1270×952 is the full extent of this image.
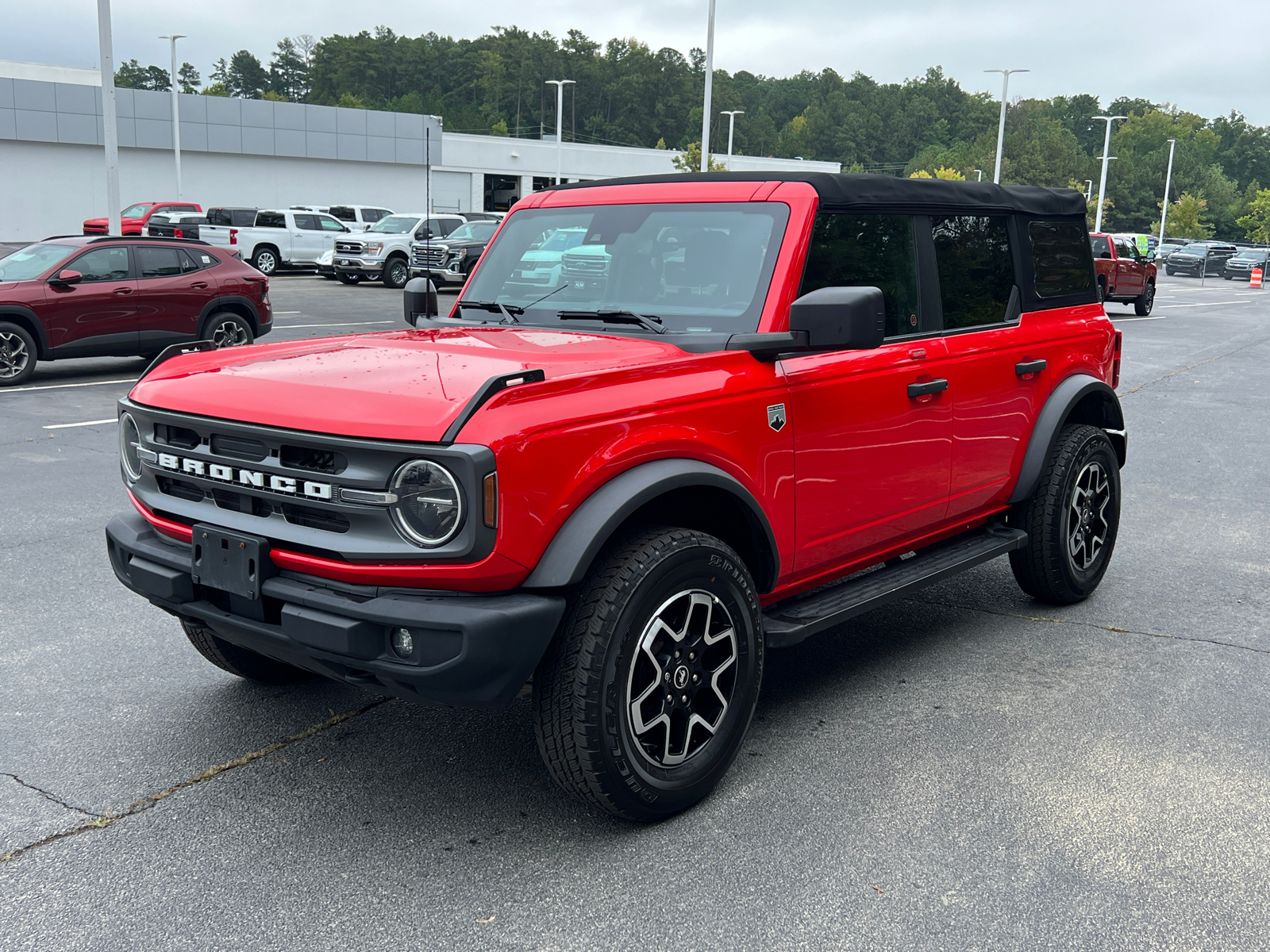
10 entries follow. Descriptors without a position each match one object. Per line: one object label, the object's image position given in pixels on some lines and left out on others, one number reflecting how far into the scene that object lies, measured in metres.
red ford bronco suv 3.04
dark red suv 13.54
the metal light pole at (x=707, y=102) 30.61
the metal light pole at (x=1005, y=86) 53.62
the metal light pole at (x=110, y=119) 20.78
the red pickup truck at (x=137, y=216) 32.87
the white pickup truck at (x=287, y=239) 33.25
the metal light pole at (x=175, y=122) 45.88
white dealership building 47.97
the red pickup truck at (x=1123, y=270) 28.36
